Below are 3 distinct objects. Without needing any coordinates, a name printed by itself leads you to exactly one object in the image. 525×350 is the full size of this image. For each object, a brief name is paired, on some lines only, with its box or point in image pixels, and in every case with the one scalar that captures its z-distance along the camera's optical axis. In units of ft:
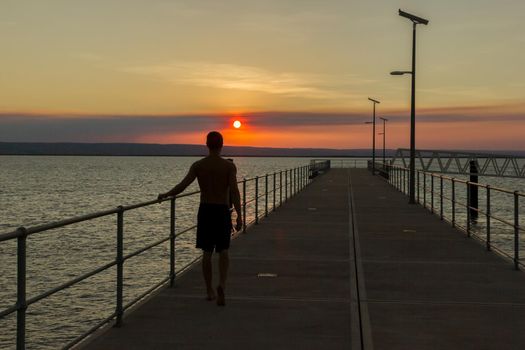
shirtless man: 24.54
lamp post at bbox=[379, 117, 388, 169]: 269.93
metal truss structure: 254.55
